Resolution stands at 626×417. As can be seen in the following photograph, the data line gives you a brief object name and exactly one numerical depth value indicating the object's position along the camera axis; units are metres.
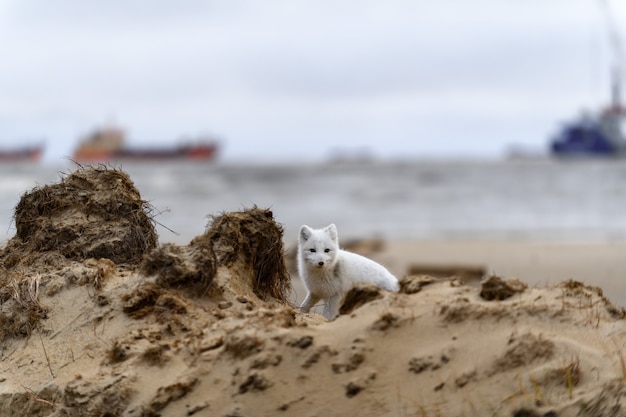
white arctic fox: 13.94
